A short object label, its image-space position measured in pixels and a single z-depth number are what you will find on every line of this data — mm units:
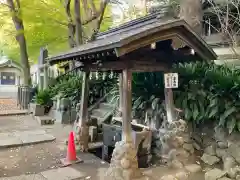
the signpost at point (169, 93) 5512
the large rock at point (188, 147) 5580
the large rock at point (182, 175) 4984
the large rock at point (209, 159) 5551
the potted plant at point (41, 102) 11650
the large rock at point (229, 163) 5129
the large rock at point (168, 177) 4801
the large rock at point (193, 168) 5285
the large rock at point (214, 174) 4873
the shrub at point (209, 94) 5516
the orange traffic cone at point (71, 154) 5852
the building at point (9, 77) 25484
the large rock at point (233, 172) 4891
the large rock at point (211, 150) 5762
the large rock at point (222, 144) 5600
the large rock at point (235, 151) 5238
